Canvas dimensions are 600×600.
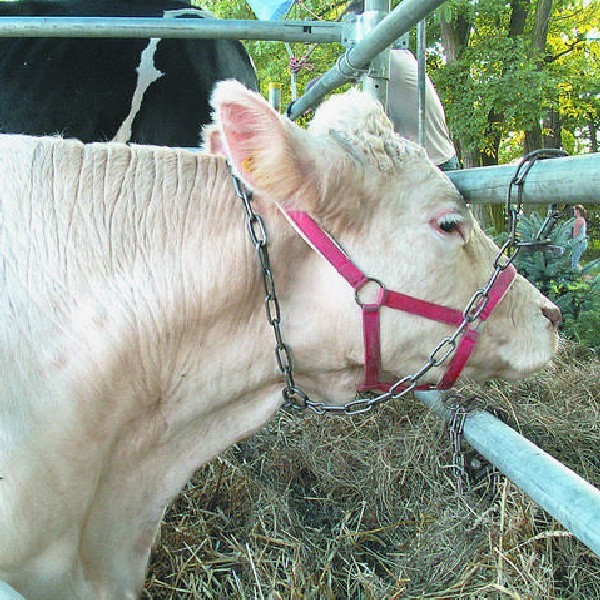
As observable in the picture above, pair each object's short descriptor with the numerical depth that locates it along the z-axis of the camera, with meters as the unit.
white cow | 1.75
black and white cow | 3.98
